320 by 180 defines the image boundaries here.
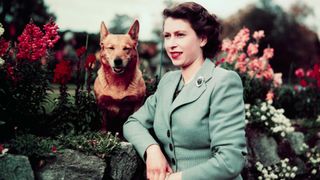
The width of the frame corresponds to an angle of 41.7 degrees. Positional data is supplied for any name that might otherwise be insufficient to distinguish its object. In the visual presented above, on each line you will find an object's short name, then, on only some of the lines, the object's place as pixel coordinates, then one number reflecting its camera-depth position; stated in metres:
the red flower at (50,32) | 3.48
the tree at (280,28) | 33.22
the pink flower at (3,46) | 3.35
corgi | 3.61
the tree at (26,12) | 22.90
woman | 2.50
